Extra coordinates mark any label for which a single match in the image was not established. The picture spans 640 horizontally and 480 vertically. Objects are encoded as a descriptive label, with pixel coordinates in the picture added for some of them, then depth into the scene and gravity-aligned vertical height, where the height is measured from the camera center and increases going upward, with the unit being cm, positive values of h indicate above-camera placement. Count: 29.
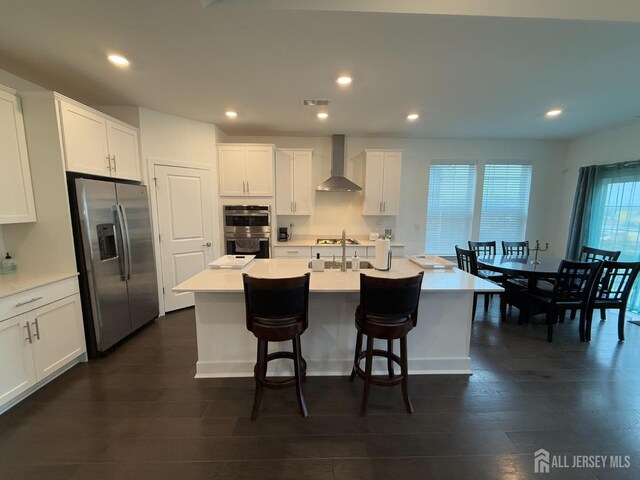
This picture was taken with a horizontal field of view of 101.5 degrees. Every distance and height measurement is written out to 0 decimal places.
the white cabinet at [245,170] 406 +64
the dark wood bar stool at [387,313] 178 -72
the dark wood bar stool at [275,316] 174 -73
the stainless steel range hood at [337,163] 432 +85
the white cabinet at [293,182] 436 +50
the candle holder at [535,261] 344 -64
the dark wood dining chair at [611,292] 290 -89
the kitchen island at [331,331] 228 -108
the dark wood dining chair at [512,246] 426 -57
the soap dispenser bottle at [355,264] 257 -51
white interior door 351 -20
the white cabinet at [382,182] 439 +51
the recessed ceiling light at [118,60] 210 +124
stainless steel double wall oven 408 -26
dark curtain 416 +6
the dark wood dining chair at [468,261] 333 -64
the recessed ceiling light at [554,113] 326 +128
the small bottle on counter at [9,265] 235 -50
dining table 306 -67
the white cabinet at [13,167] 213 +36
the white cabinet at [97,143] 239 +69
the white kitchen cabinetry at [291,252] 426 -66
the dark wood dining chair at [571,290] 286 -87
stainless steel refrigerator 247 -49
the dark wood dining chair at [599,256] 326 -54
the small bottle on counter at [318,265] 247 -50
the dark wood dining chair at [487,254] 385 -70
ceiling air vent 300 +126
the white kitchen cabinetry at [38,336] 192 -104
